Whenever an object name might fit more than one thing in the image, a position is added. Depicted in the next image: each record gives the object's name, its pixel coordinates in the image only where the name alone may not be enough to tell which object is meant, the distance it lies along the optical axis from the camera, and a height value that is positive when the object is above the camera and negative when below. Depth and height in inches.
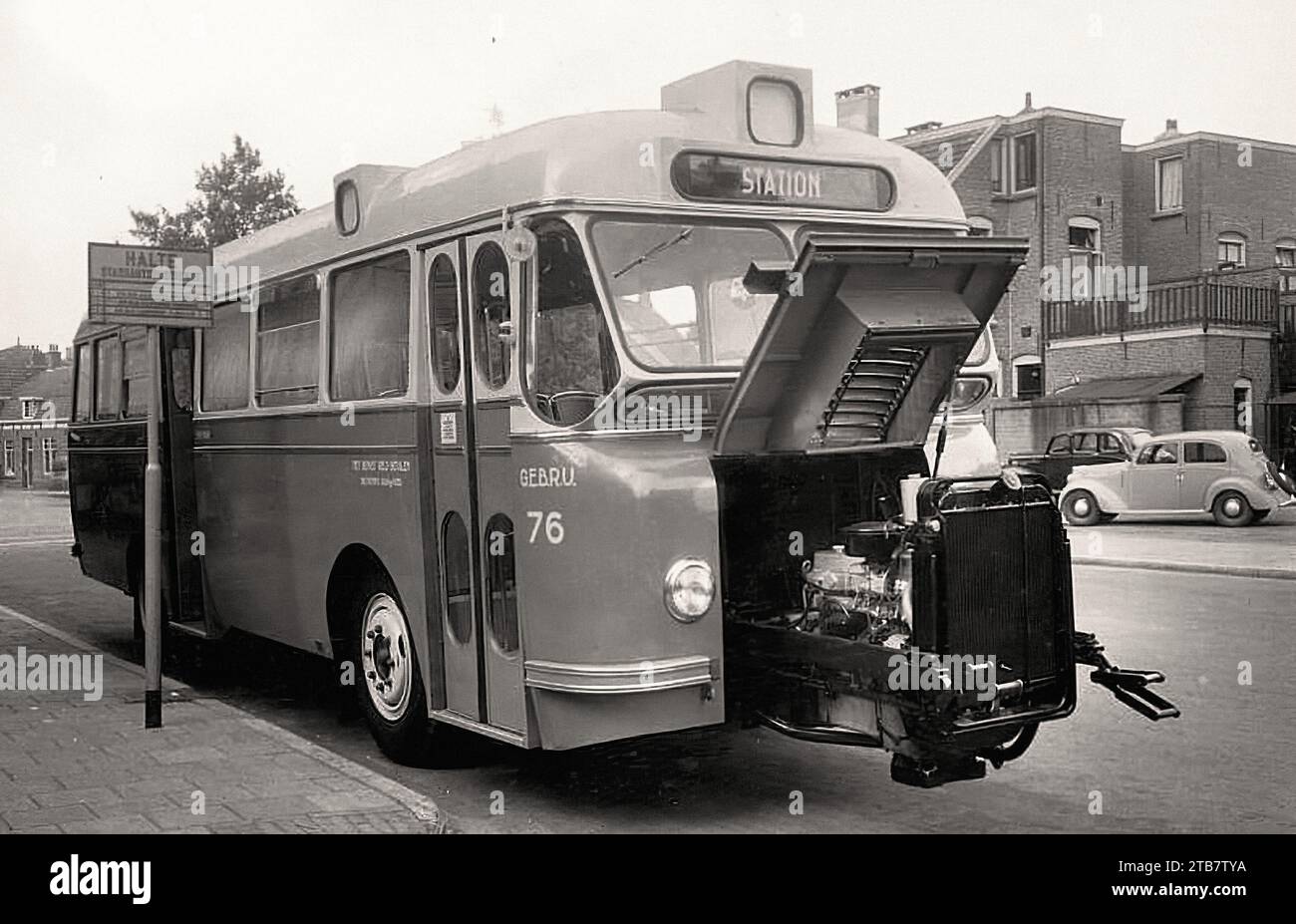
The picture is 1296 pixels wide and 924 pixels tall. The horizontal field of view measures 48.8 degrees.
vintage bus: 231.1 -2.9
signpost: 323.0 +31.7
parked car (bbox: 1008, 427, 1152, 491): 1000.9 -15.5
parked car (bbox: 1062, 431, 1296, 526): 885.8 -37.1
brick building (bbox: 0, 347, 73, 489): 2652.6 +40.7
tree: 1733.5 +295.9
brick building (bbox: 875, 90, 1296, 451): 1123.3 +162.7
